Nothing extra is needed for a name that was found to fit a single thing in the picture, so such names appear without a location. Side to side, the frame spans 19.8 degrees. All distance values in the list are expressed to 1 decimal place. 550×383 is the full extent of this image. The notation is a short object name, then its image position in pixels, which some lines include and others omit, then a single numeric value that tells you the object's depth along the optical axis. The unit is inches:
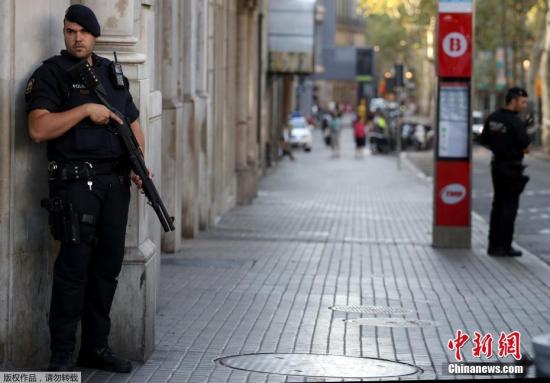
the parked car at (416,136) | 2876.5
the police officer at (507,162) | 663.8
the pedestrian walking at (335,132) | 2610.7
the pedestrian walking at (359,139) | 2486.5
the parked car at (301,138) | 2810.0
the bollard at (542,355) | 207.6
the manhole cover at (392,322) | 427.5
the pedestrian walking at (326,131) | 3097.2
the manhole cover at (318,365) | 333.4
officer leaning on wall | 313.0
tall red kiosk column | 724.0
